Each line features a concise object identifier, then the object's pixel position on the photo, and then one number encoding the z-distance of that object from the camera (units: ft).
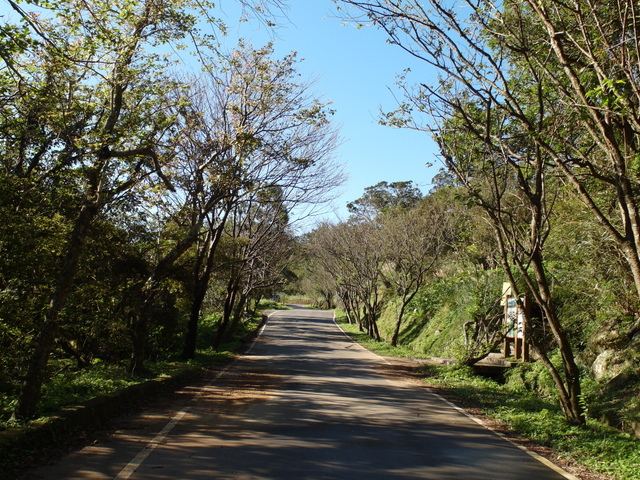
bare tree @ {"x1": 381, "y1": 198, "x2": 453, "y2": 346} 87.92
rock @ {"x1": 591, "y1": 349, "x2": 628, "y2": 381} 36.70
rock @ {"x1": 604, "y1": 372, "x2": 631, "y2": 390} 33.91
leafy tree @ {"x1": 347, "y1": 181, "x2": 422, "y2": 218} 193.98
